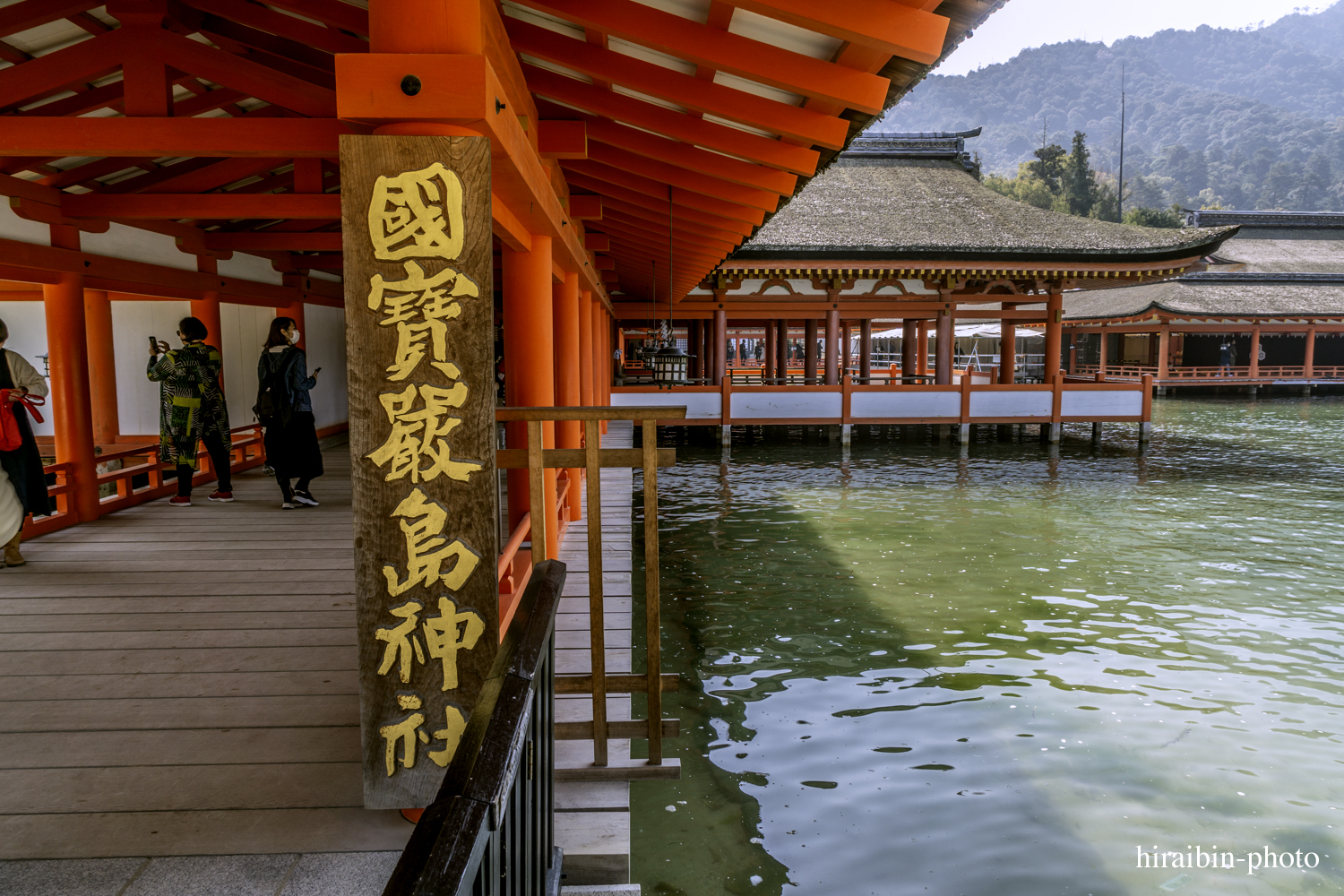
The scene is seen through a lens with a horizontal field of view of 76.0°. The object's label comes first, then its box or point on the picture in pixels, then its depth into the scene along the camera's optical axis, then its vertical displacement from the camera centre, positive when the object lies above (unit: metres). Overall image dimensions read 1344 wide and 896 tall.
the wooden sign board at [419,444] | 2.35 -0.21
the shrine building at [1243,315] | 27.47 +1.44
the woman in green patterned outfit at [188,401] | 7.00 -0.27
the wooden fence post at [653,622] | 2.88 -0.87
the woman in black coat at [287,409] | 6.63 -0.31
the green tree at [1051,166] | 56.31 +12.91
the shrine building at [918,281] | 16.05 +1.65
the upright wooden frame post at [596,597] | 2.78 -0.75
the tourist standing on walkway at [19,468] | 4.95 -0.56
